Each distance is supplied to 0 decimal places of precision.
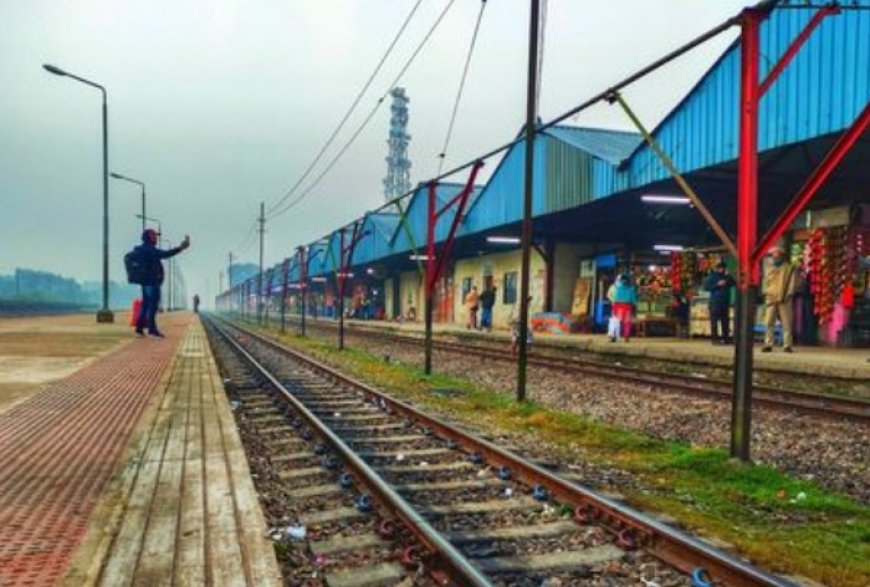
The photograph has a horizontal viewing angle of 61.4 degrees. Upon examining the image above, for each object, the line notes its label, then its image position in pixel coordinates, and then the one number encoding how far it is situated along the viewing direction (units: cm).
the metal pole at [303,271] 2765
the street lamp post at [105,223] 3055
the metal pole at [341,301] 2214
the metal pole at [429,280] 1505
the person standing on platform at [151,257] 1408
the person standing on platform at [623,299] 1931
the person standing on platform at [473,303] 2917
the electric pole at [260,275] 4828
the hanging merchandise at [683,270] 2242
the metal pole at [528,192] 1096
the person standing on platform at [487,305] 2753
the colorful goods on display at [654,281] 2383
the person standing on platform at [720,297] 1742
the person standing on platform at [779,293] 1459
